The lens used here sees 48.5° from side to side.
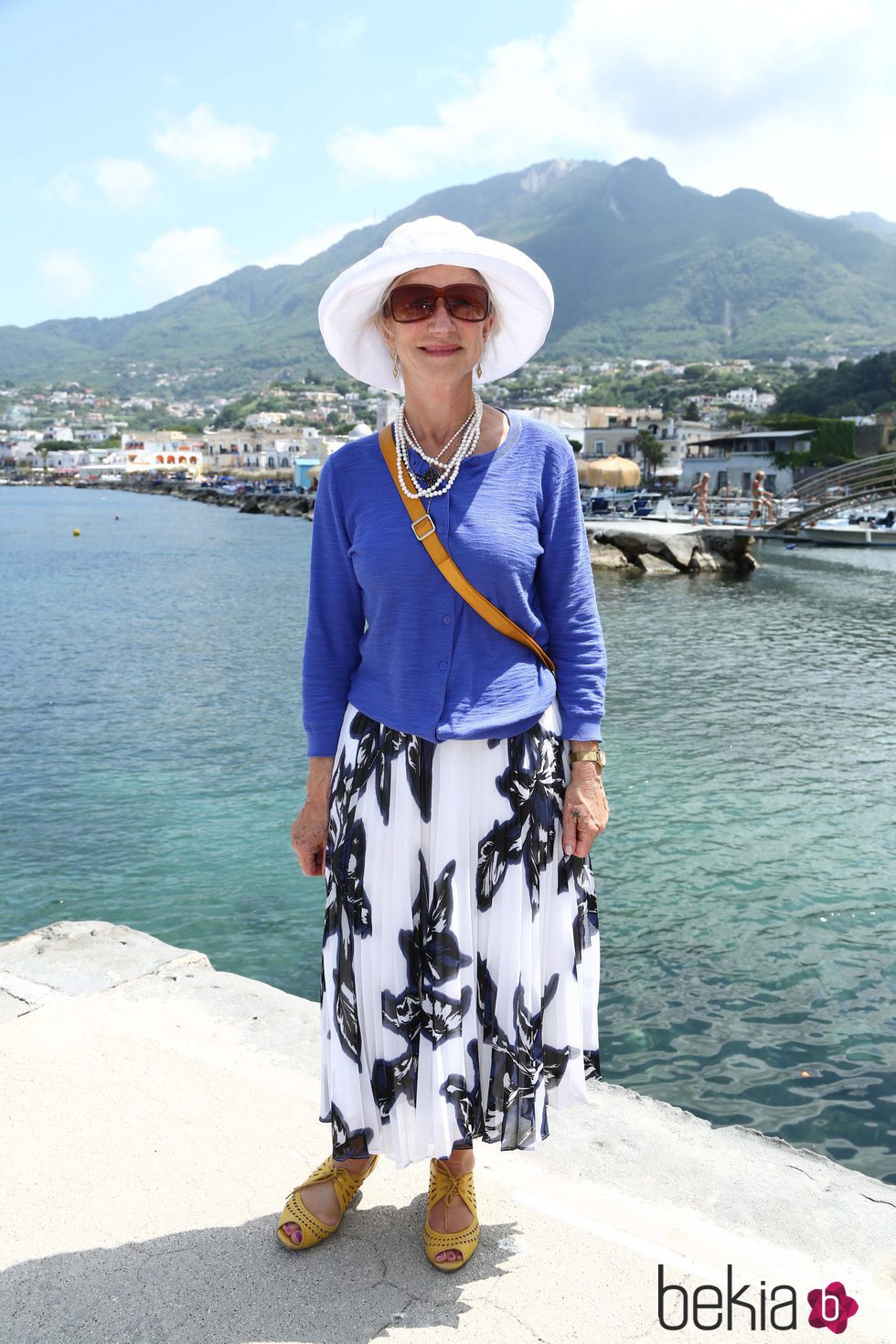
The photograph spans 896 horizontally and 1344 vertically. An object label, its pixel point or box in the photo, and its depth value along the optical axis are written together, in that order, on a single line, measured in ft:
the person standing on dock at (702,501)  120.26
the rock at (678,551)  88.17
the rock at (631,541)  89.61
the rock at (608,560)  89.04
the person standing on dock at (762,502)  124.98
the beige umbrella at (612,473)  135.74
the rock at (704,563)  88.63
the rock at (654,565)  87.45
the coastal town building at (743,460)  185.26
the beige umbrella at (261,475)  330.34
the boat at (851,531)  110.01
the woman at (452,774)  6.31
